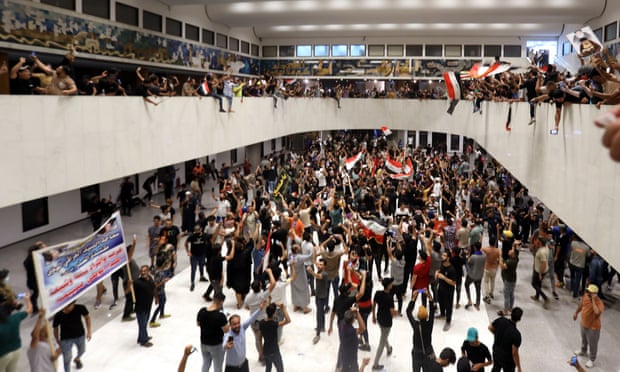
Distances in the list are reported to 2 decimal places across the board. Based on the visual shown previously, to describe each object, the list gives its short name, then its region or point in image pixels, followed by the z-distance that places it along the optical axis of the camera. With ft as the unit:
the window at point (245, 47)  115.65
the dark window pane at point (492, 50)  122.83
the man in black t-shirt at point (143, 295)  26.11
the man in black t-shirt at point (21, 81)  30.01
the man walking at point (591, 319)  25.55
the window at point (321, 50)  130.31
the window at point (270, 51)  131.03
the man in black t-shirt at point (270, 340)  21.85
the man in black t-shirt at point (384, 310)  24.49
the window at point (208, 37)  93.19
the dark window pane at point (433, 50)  126.41
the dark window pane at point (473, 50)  124.16
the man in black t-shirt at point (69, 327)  22.56
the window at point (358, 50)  128.36
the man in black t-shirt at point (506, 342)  21.38
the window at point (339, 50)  129.18
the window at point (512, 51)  121.39
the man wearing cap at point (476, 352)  20.27
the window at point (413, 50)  127.34
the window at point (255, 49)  123.65
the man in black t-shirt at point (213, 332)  21.16
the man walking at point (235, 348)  19.77
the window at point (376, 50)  128.26
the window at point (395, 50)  127.95
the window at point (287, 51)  131.13
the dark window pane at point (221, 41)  99.55
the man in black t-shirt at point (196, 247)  34.63
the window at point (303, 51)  131.34
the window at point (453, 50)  125.39
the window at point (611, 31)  80.23
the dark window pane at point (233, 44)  107.45
